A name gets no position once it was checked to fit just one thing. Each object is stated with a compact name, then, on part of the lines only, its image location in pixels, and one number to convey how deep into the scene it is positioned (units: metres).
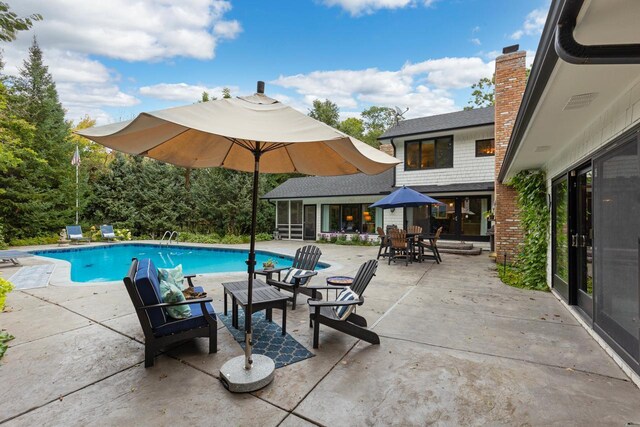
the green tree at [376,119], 33.78
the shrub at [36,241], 13.32
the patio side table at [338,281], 4.78
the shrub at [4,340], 3.10
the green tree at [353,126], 28.55
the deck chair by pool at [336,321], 3.27
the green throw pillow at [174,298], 2.94
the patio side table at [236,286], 3.91
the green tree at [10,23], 2.93
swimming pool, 9.98
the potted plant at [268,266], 5.22
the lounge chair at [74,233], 14.31
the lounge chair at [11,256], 8.24
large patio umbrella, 1.99
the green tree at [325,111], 26.78
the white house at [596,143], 1.73
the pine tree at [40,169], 13.72
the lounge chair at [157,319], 2.72
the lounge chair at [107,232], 15.29
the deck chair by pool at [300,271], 4.60
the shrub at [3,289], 3.22
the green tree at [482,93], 24.47
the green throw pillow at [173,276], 3.37
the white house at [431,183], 12.43
